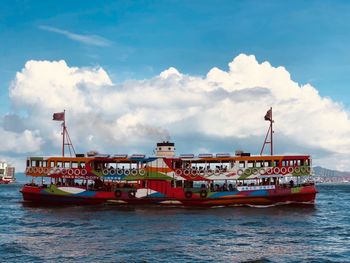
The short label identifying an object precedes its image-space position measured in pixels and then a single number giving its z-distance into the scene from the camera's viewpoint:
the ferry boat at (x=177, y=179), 42.81
